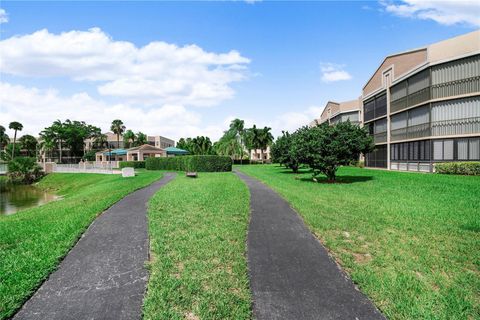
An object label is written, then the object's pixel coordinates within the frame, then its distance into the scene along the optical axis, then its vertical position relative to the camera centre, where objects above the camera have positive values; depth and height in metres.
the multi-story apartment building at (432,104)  21.92 +4.44
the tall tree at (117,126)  89.12 +10.28
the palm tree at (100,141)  90.06 +5.81
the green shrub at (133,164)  47.32 -0.82
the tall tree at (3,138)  89.02 +7.03
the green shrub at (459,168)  20.31 -0.96
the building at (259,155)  99.56 +0.89
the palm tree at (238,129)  77.62 +7.82
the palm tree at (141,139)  92.81 +6.50
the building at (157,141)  104.44 +6.50
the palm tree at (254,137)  75.50 +5.37
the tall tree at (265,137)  75.94 +5.37
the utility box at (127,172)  27.88 -1.32
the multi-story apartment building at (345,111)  44.12 +7.28
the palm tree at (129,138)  89.75 +6.57
